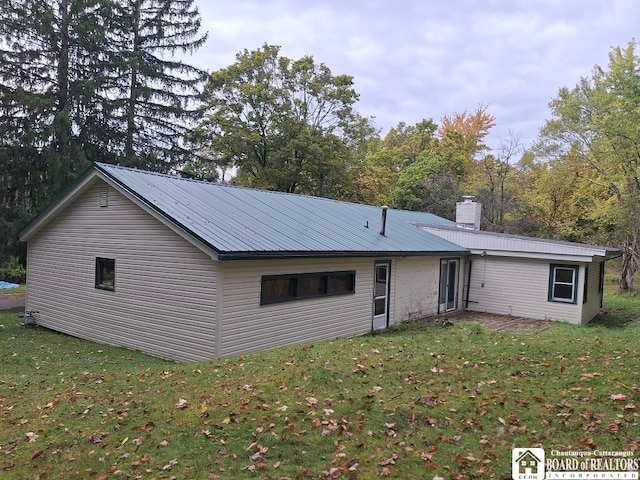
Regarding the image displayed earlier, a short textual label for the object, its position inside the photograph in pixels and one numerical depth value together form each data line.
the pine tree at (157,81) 24.39
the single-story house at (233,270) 9.62
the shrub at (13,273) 26.08
